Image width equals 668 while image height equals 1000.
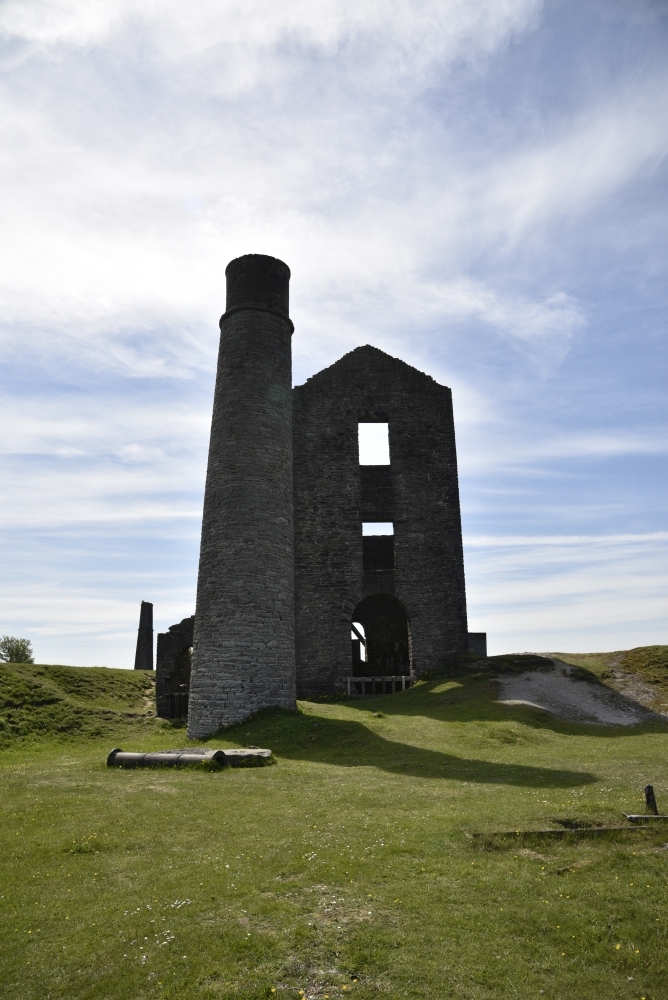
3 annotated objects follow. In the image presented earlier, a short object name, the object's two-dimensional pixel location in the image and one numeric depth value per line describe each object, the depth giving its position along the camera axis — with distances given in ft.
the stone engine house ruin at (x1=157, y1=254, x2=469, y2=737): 66.80
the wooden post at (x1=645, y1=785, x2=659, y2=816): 29.17
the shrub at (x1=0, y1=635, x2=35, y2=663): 145.89
